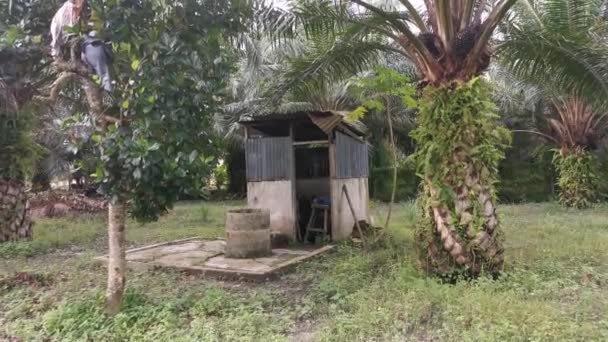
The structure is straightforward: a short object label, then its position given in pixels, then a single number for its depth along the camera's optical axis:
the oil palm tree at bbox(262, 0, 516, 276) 5.93
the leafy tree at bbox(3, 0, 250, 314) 4.48
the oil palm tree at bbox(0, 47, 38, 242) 9.31
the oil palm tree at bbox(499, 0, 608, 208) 5.91
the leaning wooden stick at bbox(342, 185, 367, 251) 8.40
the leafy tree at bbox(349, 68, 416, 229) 7.88
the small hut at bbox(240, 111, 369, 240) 9.28
